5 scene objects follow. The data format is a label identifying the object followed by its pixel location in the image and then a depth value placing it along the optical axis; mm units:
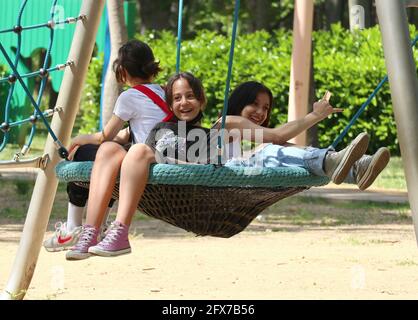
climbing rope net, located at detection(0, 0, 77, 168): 10428
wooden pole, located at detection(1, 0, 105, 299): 10835
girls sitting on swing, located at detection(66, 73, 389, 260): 8872
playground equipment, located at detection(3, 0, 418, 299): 8174
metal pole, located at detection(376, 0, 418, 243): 8151
